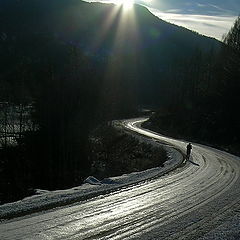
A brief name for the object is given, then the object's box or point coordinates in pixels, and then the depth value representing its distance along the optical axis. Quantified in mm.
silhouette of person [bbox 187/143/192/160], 34431
